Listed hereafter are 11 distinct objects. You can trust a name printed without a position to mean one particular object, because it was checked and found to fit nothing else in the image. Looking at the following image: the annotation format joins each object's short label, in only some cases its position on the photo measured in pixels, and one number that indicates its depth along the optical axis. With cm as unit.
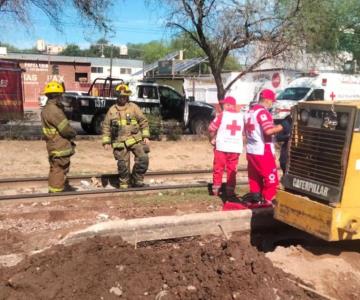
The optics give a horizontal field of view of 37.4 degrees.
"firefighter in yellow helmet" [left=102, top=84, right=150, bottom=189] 952
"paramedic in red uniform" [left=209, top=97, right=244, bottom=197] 872
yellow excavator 512
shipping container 2358
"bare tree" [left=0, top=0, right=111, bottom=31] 1644
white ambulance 2267
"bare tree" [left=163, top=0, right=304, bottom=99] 1797
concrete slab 580
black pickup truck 1902
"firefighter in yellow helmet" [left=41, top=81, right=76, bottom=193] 865
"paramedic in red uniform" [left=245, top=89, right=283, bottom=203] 744
